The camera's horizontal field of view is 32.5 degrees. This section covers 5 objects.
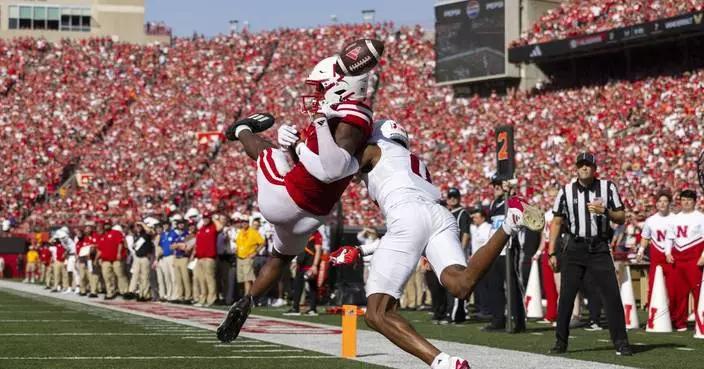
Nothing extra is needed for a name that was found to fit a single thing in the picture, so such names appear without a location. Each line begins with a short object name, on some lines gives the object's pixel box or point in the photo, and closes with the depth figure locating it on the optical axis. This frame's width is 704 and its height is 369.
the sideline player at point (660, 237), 14.10
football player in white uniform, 6.26
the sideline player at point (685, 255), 13.70
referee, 10.42
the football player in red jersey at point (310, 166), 6.34
